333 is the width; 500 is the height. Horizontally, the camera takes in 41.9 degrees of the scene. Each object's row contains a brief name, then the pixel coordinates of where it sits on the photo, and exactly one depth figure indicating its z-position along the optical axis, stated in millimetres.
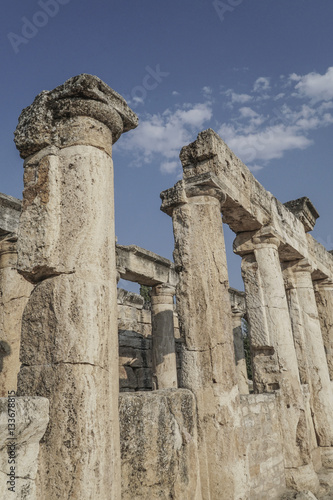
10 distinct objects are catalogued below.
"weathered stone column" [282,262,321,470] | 8008
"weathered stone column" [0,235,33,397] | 7531
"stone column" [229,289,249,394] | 14290
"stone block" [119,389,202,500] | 3844
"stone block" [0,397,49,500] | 2619
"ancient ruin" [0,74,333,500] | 3023
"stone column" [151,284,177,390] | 10508
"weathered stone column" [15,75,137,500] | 2982
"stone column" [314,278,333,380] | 10648
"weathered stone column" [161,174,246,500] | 4781
